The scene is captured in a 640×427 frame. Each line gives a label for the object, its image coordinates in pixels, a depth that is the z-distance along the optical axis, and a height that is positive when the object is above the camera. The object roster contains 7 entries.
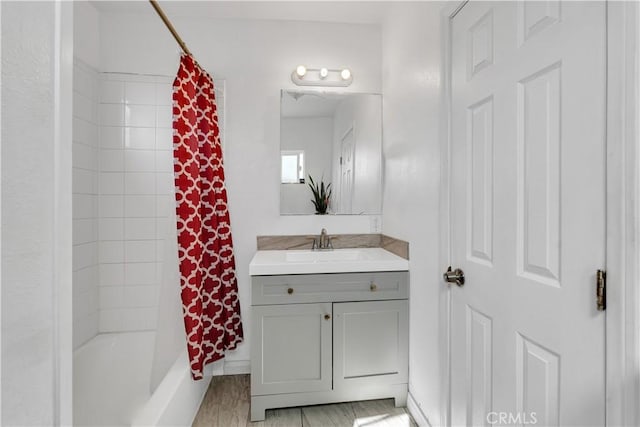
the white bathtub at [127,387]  1.40 -0.86
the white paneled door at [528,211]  0.78 +0.01
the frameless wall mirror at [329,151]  2.33 +0.46
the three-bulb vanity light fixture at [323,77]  2.31 +0.99
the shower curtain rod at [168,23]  1.46 +0.95
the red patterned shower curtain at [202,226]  1.66 -0.08
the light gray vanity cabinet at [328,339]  1.78 -0.72
